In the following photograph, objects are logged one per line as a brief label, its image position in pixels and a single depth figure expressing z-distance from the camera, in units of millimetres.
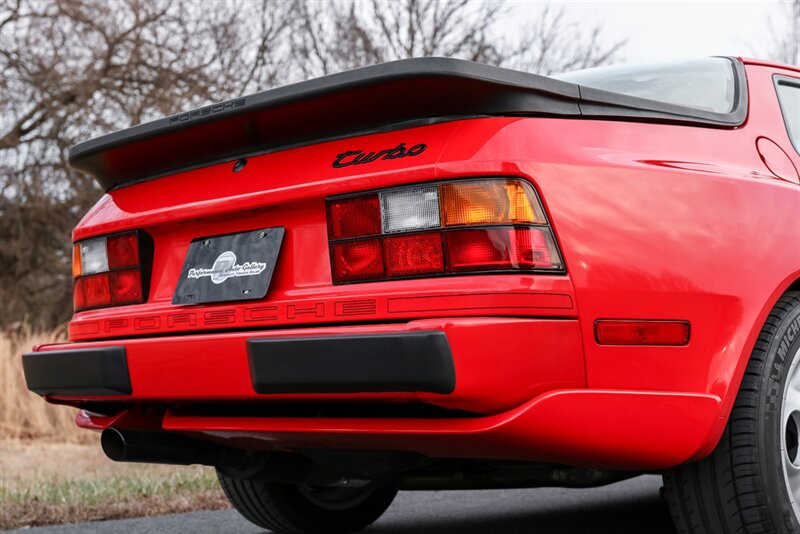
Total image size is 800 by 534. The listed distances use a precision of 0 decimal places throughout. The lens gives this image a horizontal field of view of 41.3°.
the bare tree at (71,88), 14969
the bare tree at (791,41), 17266
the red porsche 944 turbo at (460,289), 2518
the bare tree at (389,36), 15984
